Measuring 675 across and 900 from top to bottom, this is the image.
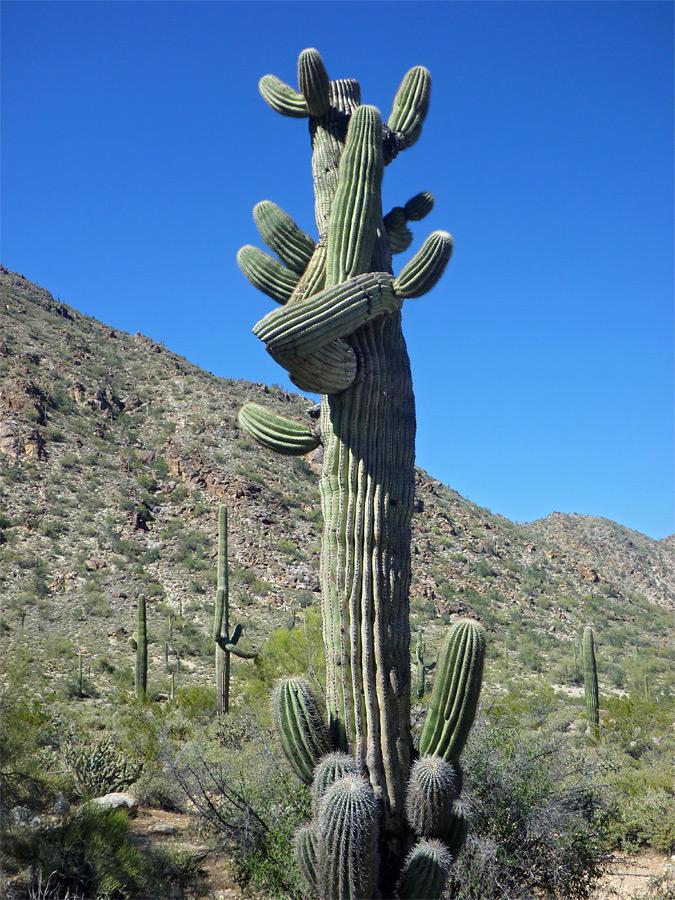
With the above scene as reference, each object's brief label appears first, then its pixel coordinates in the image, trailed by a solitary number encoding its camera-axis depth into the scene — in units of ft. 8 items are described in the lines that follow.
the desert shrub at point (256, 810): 18.90
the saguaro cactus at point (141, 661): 50.47
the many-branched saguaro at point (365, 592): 13.97
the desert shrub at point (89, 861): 20.17
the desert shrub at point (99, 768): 30.53
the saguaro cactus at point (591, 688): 47.14
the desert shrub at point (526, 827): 18.90
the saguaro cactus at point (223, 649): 45.16
